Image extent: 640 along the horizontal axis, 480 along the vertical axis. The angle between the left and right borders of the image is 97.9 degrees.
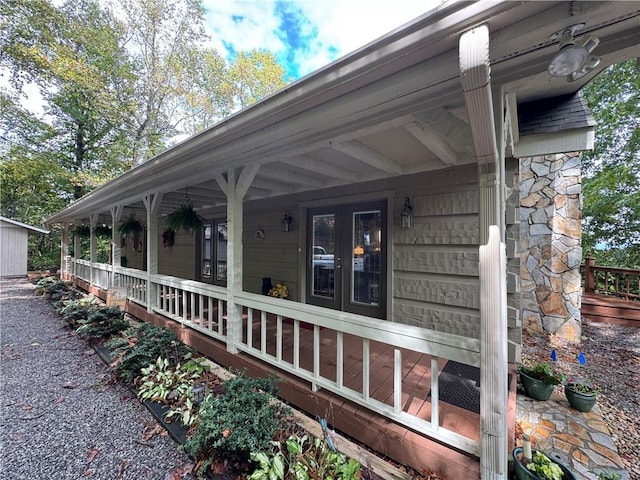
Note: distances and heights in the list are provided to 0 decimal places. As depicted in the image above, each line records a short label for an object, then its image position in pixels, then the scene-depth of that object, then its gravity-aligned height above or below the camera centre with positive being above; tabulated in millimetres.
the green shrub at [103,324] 4148 -1279
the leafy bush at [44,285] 8398 -1394
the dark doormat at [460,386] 2195 -1294
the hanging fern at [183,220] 4020 +304
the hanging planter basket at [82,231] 8429 +291
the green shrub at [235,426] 1787 -1249
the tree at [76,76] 11500 +7296
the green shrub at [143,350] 2994 -1271
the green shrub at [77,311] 4930 -1290
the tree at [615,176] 8531 +1998
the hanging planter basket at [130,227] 5930 +289
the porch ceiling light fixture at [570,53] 1055 +723
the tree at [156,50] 12328 +8970
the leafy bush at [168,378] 2596 -1395
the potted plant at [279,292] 4758 -879
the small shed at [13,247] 12445 -291
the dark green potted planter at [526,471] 1500 -1275
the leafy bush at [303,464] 1570 -1324
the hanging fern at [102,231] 7398 +254
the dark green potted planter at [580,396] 2416 -1370
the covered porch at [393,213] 1263 +347
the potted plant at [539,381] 2578 -1322
